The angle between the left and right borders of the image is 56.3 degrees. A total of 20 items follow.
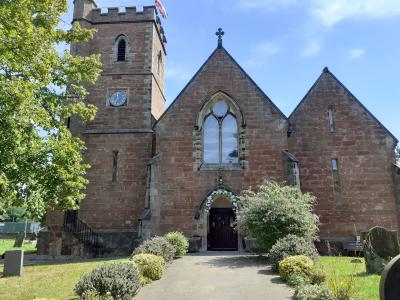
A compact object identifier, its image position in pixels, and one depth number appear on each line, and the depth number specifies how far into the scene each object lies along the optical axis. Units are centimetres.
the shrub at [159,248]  1377
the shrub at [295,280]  1037
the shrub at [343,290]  799
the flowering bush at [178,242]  1667
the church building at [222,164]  2050
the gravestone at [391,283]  653
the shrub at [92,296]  820
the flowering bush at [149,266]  1181
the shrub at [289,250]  1288
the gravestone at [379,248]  1181
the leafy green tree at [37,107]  1140
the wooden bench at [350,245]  1866
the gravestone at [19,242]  3322
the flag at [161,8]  2779
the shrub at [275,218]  1544
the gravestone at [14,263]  1457
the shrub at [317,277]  1048
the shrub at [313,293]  815
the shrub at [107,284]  887
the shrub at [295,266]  1104
